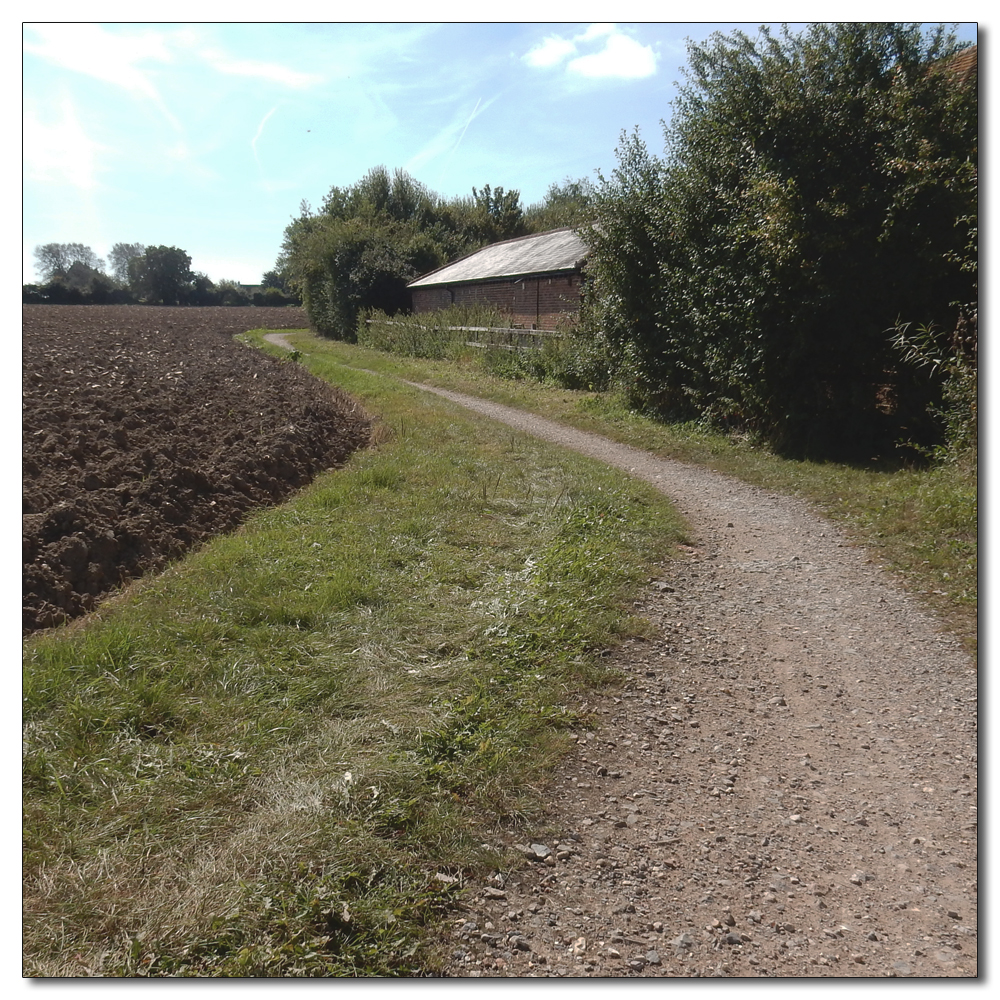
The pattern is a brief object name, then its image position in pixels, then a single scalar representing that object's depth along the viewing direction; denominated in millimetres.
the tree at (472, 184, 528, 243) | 48469
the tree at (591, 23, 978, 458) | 8539
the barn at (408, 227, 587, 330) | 20078
